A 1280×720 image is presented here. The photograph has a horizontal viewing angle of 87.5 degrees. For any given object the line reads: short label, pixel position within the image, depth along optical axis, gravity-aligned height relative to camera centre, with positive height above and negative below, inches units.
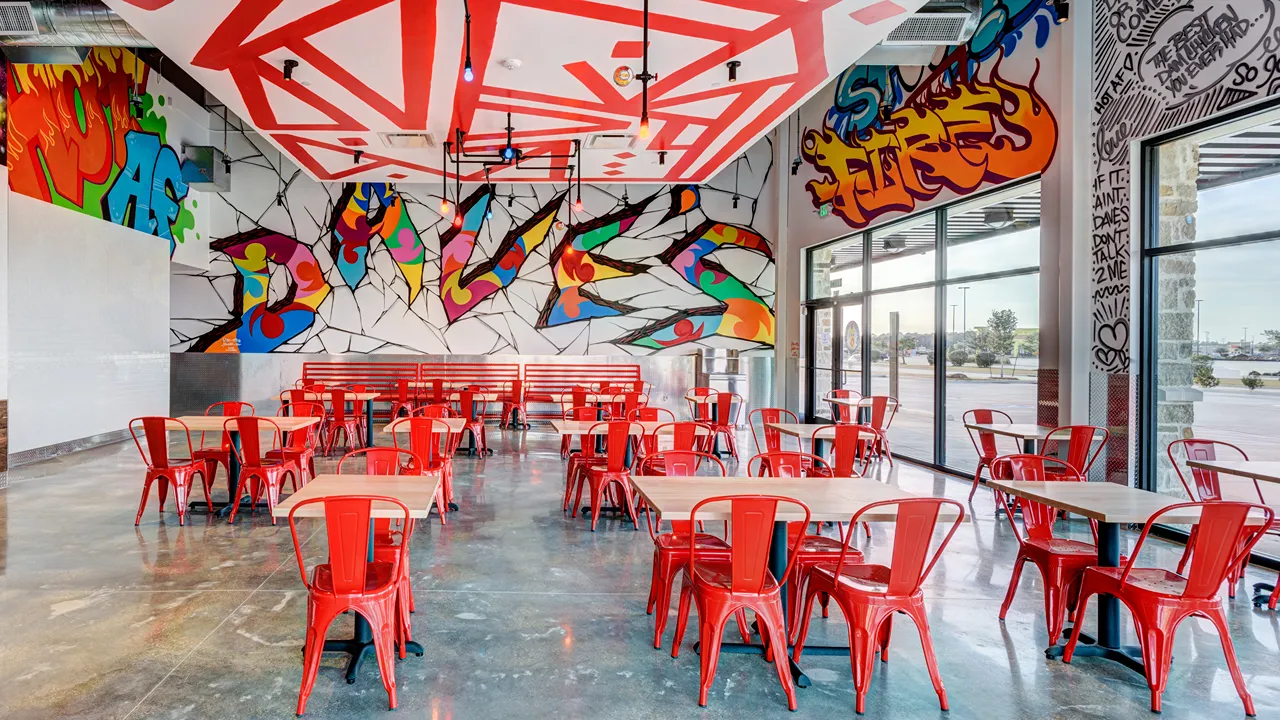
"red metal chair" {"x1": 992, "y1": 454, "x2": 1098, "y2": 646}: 129.3 -39.2
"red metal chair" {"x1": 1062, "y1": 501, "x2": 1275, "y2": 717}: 106.3 -38.5
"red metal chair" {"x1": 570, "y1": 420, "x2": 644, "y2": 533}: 208.5 -34.7
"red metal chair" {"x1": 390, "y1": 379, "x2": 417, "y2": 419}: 406.2 -24.2
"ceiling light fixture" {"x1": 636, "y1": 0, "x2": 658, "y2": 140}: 181.3 +71.4
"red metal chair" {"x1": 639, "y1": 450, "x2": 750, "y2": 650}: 127.0 -37.8
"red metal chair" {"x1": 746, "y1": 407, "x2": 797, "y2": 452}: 232.8 -25.0
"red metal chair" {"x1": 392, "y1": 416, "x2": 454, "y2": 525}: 206.7 -29.5
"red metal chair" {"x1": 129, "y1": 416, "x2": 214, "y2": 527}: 205.2 -33.6
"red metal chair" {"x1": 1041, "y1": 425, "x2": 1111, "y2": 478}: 212.1 -26.3
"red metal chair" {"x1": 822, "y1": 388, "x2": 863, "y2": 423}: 354.3 -26.1
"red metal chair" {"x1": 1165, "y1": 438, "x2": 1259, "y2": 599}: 154.0 -30.0
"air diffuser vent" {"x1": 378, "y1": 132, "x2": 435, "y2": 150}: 306.0 +104.1
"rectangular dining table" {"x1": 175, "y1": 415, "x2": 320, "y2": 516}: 220.5 -24.1
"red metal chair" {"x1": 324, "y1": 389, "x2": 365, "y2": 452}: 341.1 -31.9
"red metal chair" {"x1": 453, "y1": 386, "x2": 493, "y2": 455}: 326.6 -28.5
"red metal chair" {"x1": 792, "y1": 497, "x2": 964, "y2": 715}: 104.3 -37.8
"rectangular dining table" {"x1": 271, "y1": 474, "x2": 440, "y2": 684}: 110.6 -24.5
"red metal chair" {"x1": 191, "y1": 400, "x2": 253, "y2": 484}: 227.3 -32.4
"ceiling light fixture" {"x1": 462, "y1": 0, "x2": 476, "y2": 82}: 176.7 +78.6
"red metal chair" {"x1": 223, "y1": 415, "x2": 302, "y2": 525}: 206.8 -33.0
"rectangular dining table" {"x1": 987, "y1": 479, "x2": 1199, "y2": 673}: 118.0 -27.2
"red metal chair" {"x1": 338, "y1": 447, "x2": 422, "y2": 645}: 119.8 -36.1
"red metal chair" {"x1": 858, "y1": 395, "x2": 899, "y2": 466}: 299.1 -25.1
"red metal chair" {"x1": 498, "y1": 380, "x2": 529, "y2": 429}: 428.5 -28.4
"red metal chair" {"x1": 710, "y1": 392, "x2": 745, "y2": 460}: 307.4 -28.9
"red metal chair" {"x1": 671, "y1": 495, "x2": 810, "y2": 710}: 105.0 -37.2
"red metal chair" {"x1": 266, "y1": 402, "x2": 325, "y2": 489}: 225.0 -31.3
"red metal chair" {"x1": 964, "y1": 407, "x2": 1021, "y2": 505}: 242.9 -29.1
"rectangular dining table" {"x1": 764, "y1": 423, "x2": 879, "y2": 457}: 232.7 -25.1
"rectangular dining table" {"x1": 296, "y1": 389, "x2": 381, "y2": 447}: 340.8 -20.2
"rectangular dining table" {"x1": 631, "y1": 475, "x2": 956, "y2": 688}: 112.6 -25.8
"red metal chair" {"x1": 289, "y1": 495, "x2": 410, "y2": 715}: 102.2 -37.0
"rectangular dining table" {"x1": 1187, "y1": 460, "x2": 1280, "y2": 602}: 150.8 -25.6
